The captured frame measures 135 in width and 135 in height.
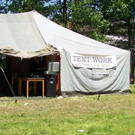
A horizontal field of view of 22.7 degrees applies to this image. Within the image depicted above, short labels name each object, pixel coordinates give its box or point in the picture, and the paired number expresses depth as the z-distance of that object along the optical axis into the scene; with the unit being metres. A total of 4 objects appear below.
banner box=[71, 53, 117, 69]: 12.19
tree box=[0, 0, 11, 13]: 24.98
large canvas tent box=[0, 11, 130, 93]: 11.95
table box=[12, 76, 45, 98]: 11.62
